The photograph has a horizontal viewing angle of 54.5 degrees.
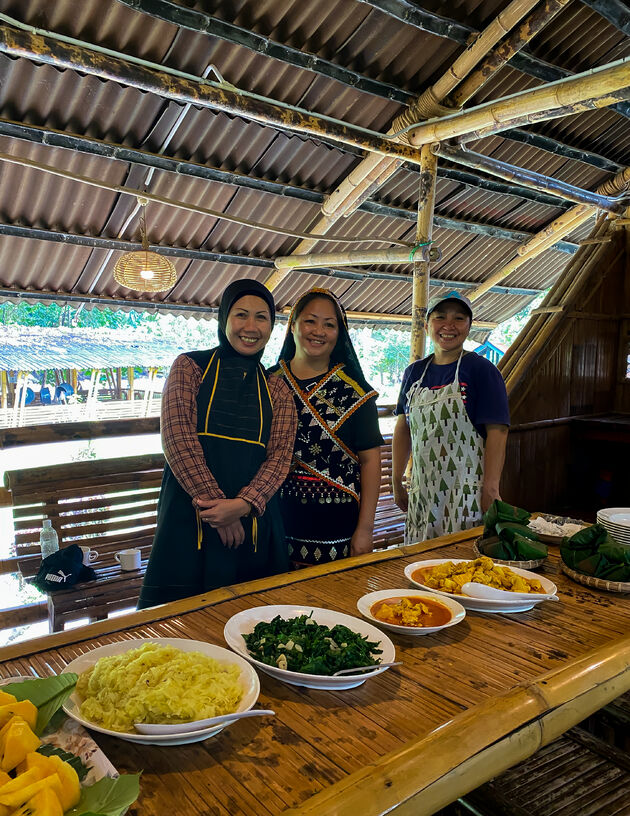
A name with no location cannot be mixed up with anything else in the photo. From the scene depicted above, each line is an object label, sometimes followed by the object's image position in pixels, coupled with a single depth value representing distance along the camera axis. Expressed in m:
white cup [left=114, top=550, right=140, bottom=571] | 3.49
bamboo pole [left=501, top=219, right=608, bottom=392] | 4.59
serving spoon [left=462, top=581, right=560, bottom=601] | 1.55
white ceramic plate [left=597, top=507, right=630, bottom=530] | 2.11
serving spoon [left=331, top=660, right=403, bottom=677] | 1.18
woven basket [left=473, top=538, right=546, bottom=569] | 1.88
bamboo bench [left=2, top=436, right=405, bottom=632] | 3.18
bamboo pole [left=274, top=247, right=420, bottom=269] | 5.78
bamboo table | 0.92
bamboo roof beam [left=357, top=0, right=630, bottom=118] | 4.11
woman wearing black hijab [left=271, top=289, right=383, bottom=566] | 2.25
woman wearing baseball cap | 2.63
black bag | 3.08
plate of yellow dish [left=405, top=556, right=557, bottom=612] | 1.57
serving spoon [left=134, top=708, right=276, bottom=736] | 0.97
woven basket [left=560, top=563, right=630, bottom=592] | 1.74
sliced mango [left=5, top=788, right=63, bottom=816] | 0.71
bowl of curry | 1.43
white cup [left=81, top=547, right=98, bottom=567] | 3.36
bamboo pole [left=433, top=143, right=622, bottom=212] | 5.48
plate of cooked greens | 1.18
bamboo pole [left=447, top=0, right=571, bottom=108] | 3.95
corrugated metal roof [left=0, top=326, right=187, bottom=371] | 10.17
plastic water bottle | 3.40
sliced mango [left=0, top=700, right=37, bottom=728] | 0.87
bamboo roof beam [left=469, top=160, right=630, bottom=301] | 7.47
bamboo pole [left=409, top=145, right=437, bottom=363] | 5.29
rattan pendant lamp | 5.57
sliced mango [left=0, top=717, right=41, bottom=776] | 0.79
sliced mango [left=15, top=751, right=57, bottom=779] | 0.79
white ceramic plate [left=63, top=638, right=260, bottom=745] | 0.97
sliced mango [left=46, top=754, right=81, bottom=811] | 0.79
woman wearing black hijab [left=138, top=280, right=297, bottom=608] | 2.00
